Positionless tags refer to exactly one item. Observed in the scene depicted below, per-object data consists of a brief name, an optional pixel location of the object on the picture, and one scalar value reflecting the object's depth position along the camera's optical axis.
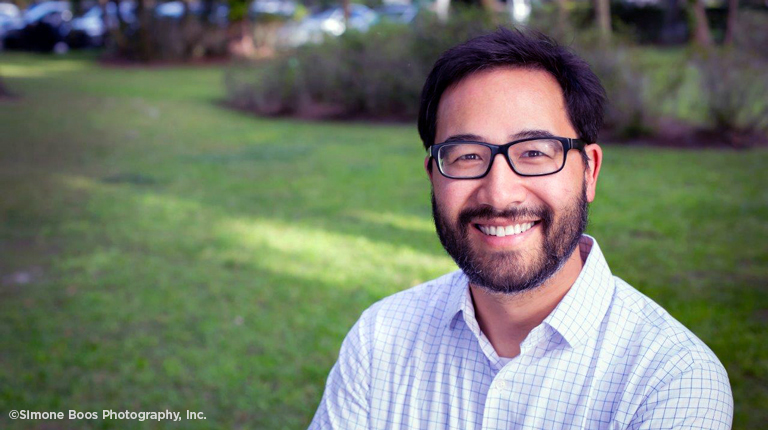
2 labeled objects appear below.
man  1.70
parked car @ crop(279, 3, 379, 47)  14.43
